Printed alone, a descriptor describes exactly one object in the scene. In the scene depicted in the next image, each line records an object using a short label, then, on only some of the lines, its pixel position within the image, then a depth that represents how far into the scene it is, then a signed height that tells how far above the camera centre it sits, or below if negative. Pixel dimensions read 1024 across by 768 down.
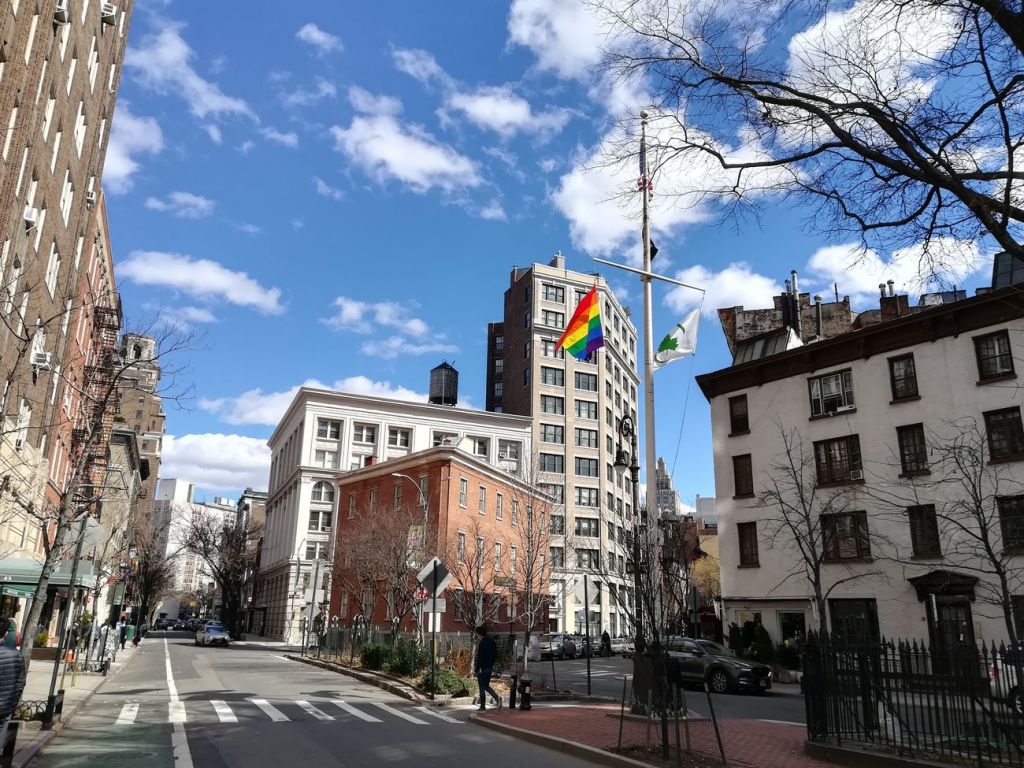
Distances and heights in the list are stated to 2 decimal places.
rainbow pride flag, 22.52 +8.00
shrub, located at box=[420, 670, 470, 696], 18.19 -2.27
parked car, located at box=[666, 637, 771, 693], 23.39 -2.33
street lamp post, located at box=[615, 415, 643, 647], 12.71 +1.89
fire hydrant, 15.83 -2.14
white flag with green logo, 20.20 +6.83
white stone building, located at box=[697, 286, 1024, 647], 26.27 +5.19
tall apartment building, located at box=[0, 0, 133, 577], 20.64 +12.49
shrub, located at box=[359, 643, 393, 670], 23.98 -2.17
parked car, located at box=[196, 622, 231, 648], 47.56 -3.14
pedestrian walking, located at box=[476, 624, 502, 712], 15.82 -1.45
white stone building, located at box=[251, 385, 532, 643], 64.12 +12.83
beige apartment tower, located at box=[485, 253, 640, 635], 73.38 +20.36
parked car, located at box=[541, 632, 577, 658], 40.56 -2.90
